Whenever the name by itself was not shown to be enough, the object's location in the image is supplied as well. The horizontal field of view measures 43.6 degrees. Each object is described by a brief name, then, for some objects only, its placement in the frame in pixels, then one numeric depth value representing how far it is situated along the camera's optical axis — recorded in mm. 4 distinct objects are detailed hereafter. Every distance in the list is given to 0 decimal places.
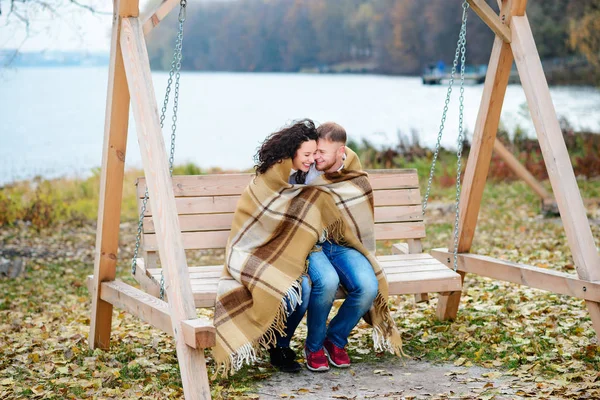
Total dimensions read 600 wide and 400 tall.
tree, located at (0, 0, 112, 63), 8016
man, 3898
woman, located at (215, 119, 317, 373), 3770
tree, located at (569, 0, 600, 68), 13938
